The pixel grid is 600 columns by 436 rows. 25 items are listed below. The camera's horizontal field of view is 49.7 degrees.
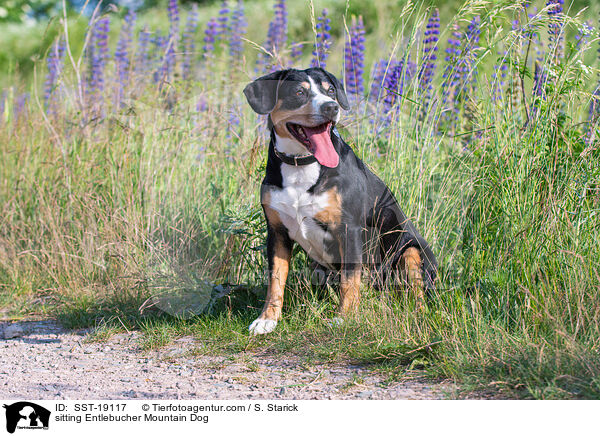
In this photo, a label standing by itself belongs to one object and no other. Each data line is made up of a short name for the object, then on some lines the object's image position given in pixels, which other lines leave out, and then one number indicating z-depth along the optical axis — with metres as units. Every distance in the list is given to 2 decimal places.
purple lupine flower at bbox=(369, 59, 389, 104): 5.01
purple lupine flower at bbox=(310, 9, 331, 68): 4.34
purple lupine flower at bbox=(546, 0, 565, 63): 3.33
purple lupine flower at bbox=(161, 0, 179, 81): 5.87
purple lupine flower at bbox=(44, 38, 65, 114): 5.76
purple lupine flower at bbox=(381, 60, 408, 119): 4.06
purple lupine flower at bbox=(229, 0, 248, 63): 5.89
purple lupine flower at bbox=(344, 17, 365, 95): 4.75
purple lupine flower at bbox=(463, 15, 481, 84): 3.61
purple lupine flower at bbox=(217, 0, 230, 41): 5.95
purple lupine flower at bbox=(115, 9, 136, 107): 6.04
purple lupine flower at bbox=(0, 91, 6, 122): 5.92
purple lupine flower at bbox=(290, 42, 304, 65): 5.41
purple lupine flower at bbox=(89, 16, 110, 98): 5.98
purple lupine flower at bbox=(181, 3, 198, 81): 6.11
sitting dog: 3.41
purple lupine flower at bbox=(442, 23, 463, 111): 3.77
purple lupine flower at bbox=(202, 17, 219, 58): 5.98
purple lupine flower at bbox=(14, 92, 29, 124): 5.77
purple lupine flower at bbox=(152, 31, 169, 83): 5.87
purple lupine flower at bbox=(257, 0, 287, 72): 5.69
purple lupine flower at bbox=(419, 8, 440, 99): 4.19
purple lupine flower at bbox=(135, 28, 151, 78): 6.17
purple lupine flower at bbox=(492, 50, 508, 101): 3.60
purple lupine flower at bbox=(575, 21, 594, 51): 3.23
